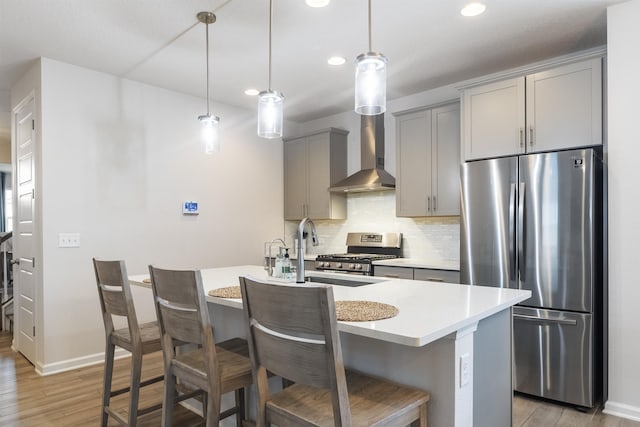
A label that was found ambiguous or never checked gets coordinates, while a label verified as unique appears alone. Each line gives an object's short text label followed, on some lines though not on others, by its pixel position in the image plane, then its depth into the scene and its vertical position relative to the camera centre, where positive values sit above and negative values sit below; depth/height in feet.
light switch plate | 11.34 -0.68
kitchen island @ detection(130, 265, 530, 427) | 4.50 -1.73
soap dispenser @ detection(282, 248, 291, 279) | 7.78 -1.00
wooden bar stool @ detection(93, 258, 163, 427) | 6.95 -2.19
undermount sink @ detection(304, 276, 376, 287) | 8.72 -1.51
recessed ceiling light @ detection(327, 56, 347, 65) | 11.30 +4.21
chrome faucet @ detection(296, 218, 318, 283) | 7.32 -0.86
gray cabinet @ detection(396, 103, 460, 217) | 12.73 +1.58
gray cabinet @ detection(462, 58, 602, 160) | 9.57 +2.44
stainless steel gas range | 13.61 -1.54
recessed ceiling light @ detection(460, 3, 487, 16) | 8.50 +4.22
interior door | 11.91 -0.45
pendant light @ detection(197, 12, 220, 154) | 8.93 +1.85
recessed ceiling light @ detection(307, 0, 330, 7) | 8.29 +4.24
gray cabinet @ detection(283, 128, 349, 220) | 16.19 +1.57
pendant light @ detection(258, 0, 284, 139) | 7.63 +1.89
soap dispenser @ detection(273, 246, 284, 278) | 7.82 -1.00
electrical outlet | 4.86 -1.89
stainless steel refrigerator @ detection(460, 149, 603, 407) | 8.87 -1.11
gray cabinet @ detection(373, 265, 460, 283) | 11.56 -1.82
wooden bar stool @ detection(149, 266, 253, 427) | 5.40 -1.93
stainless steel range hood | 14.64 +2.00
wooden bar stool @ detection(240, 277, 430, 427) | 3.88 -1.58
